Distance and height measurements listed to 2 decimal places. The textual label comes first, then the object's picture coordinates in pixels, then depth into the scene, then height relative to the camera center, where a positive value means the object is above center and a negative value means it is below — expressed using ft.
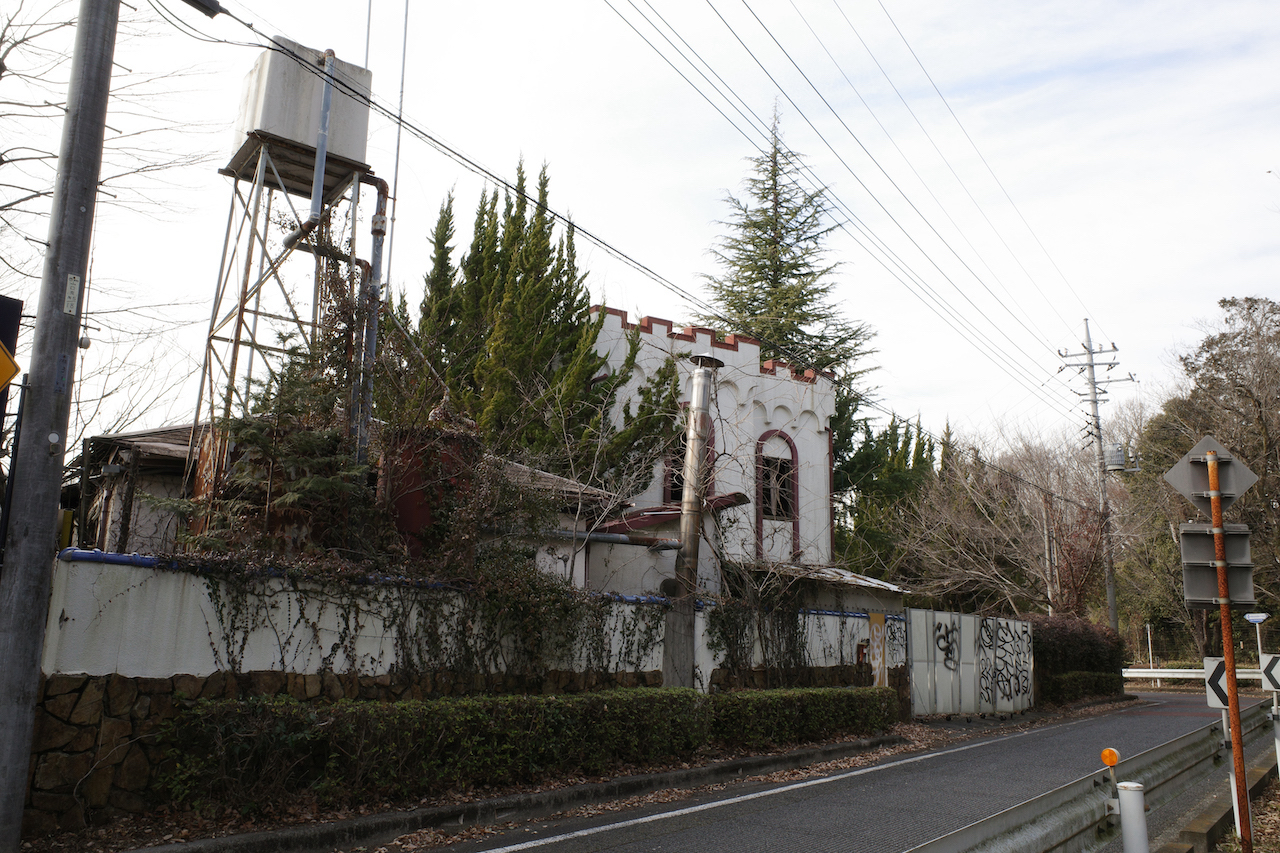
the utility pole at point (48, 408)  20.86 +4.04
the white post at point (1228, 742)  23.77 -4.68
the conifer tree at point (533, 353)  64.39 +18.19
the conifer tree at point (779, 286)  107.14 +38.52
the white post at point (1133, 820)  16.80 -4.09
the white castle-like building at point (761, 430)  76.02 +15.41
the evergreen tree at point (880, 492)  98.52 +12.68
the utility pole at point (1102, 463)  94.73 +15.20
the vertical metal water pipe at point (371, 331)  37.22 +10.91
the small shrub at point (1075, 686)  81.10 -8.08
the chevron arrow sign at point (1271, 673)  28.91 -2.14
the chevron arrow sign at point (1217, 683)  26.68 -2.32
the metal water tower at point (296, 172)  38.50 +19.41
